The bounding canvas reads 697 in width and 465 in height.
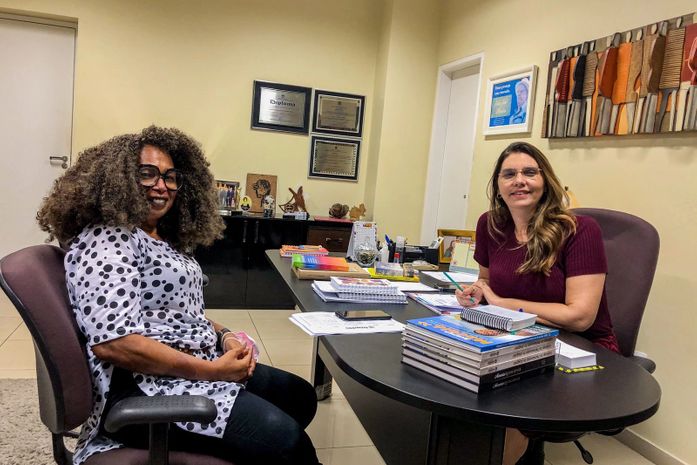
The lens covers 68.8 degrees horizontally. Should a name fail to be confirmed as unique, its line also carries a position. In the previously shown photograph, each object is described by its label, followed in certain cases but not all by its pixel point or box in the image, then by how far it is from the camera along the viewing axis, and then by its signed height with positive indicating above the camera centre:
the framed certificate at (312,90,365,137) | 4.61 +0.69
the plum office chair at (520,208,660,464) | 1.75 -0.20
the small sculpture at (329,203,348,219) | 4.47 -0.19
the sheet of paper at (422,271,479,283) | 2.15 -0.34
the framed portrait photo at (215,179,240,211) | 4.37 -0.13
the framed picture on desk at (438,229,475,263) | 2.53 -0.21
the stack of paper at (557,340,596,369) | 1.20 -0.35
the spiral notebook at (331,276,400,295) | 1.72 -0.33
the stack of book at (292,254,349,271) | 2.04 -0.31
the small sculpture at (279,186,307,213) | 4.50 -0.17
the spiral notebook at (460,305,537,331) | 1.13 -0.26
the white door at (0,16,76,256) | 4.16 +0.38
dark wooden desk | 0.93 -0.38
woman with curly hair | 1.12 -0.33
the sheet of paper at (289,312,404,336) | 1.35 -0.37
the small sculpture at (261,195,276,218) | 4.27 -0.19
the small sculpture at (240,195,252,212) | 4.33 -0.20
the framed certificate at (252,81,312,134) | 4.46 +0.67
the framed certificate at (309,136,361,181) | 4.64 +0.28
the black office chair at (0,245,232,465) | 0.97 -0.44
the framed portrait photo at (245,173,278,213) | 4.50 -0.07
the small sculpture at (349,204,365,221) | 4.50 -0.20
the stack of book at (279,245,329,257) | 2.42 -0.31
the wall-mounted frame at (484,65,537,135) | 3.28 +0.69
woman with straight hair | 1.57 -0.17
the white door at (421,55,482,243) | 4.17 +0.45
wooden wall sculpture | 2.22 +0.64
